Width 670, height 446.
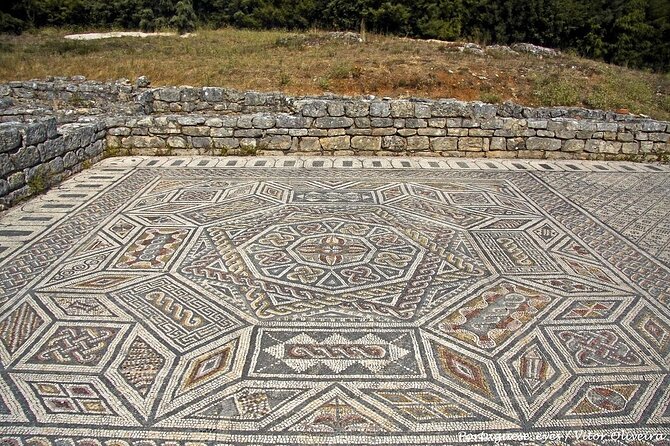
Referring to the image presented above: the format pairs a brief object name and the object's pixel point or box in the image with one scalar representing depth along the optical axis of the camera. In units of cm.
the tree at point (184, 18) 2181
